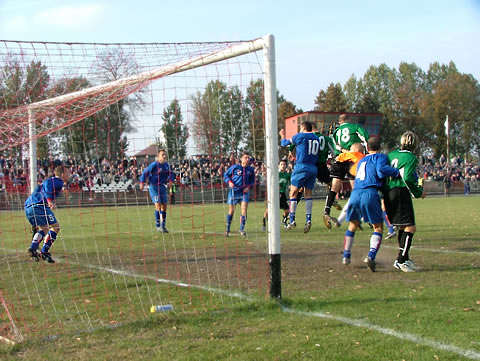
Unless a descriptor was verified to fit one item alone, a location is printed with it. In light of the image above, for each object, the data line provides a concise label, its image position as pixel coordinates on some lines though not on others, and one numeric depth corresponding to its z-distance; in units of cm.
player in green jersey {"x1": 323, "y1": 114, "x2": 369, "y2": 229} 1036
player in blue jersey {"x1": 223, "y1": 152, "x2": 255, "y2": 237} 1280
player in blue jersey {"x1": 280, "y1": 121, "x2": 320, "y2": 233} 1026
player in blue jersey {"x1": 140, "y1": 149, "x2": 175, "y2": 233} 1309
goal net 593
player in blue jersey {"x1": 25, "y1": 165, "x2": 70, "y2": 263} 925
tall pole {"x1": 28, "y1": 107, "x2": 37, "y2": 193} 785
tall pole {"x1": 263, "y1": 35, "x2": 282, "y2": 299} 589
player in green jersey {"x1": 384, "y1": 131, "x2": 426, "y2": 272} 778
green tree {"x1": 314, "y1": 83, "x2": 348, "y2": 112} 6175
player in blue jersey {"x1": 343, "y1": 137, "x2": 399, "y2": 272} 761
